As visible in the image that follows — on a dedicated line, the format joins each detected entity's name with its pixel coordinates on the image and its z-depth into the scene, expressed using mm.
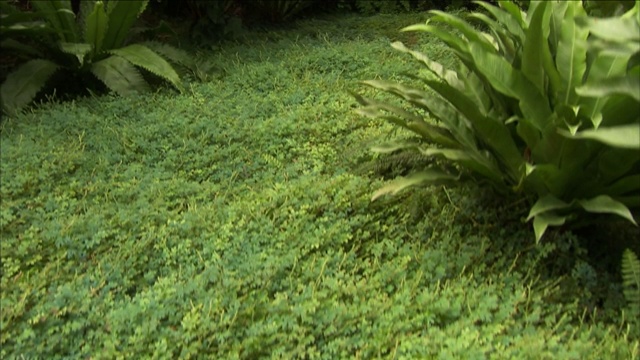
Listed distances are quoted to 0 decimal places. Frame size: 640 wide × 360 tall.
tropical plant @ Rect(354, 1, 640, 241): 1950
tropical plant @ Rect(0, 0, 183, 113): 3395
